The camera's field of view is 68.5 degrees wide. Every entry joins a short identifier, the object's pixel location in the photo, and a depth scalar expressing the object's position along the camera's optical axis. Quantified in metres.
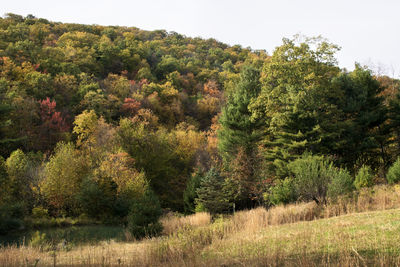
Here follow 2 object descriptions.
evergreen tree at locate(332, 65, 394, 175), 26.09
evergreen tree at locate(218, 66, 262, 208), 25.41
